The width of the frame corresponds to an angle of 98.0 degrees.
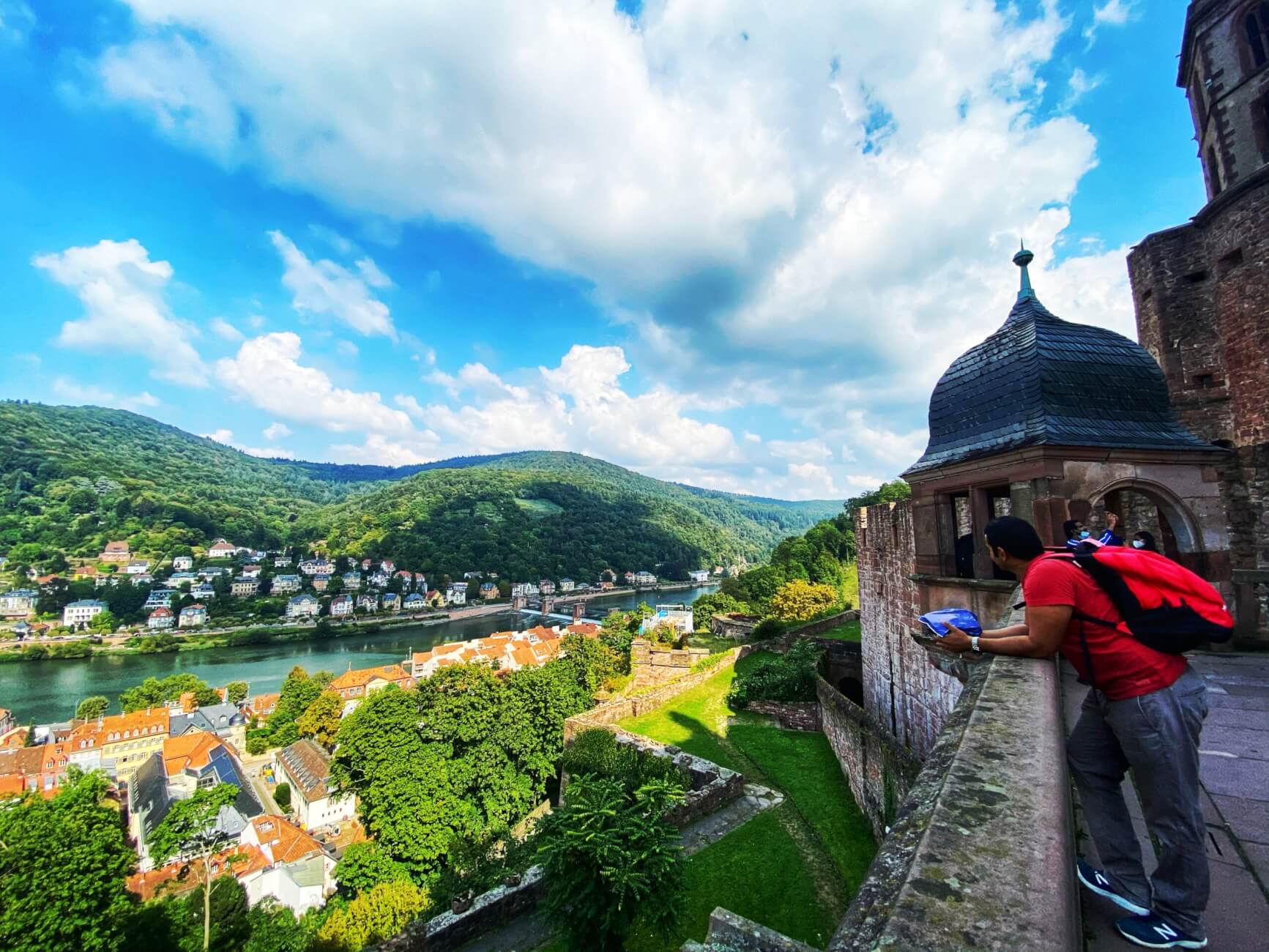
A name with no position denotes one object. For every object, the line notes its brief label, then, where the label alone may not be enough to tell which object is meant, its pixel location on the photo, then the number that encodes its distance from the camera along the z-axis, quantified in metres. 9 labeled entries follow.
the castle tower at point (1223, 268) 9.05
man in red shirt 1.78
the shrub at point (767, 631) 28.02
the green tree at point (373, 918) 14.67
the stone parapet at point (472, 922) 8.13
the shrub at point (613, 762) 10.70
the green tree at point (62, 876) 13.47
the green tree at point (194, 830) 15.43
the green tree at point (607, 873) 6.16
